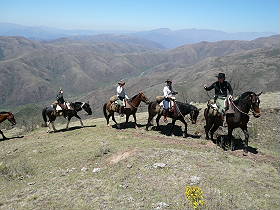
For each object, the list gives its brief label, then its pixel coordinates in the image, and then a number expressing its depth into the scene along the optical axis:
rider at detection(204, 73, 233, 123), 13.44
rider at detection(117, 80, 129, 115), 18.38
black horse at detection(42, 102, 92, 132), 20.02
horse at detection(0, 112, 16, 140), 20.69
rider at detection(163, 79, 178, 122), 16.19
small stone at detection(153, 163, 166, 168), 10.59
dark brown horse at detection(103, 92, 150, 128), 18.23
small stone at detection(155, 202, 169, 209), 8.12
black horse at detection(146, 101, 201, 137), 15.78
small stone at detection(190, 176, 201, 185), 9.33
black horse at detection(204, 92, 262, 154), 12.37
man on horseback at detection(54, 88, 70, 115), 19.85
